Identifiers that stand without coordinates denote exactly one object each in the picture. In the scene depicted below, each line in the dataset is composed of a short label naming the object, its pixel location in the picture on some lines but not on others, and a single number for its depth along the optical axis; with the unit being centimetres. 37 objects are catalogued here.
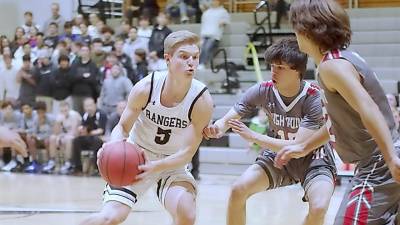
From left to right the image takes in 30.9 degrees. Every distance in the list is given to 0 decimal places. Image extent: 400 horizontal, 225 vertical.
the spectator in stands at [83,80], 1309
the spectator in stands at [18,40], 1505
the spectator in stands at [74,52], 1331
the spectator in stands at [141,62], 1297
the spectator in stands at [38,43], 1462
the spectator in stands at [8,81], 1400
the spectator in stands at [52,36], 1469
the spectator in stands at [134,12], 1620
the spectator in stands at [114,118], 1226
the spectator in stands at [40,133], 1327
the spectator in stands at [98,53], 1344
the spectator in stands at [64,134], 1288
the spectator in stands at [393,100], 1051
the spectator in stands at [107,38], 1379
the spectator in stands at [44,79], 1362
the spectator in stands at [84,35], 1395
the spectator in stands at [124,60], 1295
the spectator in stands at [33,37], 1493
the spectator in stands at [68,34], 1458
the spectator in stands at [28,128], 1323
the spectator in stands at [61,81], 1329
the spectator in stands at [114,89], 1260
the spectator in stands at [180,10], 1592
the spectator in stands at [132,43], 1356
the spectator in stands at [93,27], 1473
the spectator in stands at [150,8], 1590
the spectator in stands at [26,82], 1376
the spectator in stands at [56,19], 1573
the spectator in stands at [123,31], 1407
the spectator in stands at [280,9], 1502
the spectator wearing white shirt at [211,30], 1439
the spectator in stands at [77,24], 1503
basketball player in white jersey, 454
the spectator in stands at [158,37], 1328
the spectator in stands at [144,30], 1401
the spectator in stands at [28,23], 1602
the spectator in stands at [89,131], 1256
